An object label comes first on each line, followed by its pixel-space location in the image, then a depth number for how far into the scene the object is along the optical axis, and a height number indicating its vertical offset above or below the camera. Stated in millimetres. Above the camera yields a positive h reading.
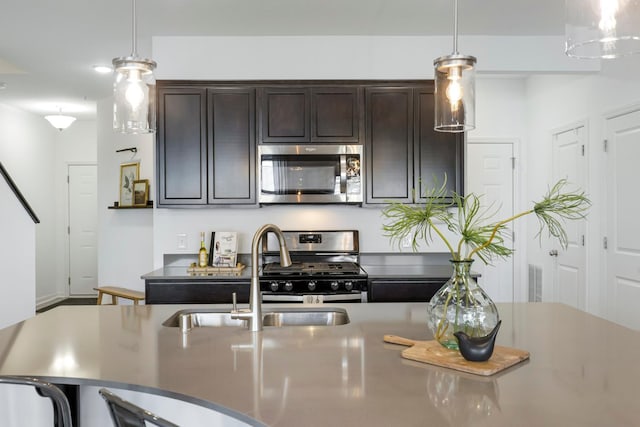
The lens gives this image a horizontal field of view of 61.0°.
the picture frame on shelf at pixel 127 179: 6301 +411
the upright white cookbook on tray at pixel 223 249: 4156 -270
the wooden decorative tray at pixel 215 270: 3930 -413
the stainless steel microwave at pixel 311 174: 4098 +302
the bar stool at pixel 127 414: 1124 -424
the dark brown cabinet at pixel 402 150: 4145 +487
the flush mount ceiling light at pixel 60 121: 6398 +1114
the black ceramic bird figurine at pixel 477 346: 1555 -380
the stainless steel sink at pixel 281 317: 2361 -452
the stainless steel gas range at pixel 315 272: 3773 -413
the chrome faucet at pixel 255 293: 2023 -299
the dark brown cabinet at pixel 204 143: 4125 +540
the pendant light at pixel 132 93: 1999 +454
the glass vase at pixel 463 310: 1635 -293
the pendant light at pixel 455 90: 1929 +445
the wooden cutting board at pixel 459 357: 1524 -429
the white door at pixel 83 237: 8047 -338
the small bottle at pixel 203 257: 4133 -327
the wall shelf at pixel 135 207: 6002 +83
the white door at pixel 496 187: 5711 +281
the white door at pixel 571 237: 4738 -210
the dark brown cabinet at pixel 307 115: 4121 +751
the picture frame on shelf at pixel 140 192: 6164 +256
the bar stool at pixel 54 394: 1365 -470
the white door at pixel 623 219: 3973 -44
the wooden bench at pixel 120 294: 4996 -751
